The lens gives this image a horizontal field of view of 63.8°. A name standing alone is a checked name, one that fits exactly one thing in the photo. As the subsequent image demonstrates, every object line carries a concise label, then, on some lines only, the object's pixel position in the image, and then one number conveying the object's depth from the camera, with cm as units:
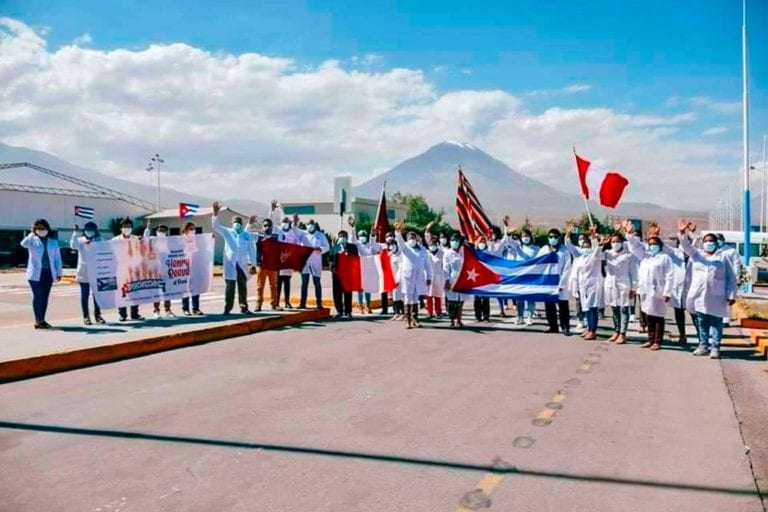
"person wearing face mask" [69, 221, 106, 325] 1068
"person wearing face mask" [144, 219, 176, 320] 1197
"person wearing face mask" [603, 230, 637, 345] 1055
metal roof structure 5078
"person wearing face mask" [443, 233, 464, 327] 1255
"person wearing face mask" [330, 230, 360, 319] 1373
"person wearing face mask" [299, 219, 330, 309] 1389
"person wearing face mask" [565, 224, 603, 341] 1088
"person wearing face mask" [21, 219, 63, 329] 1008
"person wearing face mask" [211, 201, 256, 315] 1251
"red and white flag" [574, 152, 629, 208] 1282
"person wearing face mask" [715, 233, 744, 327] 993
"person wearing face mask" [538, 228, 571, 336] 1161
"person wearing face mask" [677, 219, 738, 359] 935
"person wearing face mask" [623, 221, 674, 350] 1006
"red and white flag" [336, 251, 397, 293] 1373
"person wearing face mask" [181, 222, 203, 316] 1263
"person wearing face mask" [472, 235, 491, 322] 1338
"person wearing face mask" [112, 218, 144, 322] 1136
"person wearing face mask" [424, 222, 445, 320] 1323
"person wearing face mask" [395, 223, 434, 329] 1229
